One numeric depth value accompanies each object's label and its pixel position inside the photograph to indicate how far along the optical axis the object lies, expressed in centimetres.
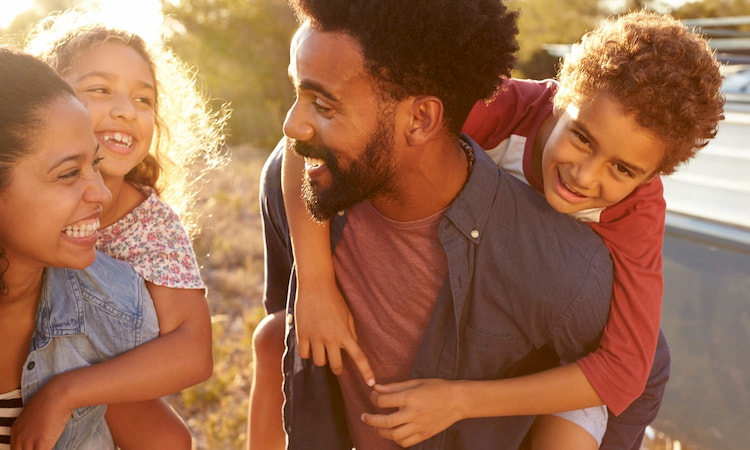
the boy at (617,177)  195
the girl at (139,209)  213
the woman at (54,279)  178
